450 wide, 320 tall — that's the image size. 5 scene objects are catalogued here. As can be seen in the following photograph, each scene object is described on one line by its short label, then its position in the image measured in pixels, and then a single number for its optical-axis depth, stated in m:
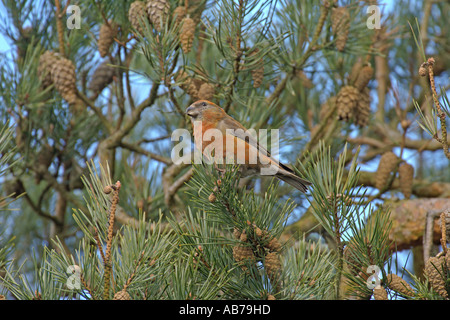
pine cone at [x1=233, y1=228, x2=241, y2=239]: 2.06
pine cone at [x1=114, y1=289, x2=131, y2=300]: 1.59
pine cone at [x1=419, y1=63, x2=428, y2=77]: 1.66
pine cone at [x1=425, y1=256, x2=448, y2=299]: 1.63
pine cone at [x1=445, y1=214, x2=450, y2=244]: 1.62
